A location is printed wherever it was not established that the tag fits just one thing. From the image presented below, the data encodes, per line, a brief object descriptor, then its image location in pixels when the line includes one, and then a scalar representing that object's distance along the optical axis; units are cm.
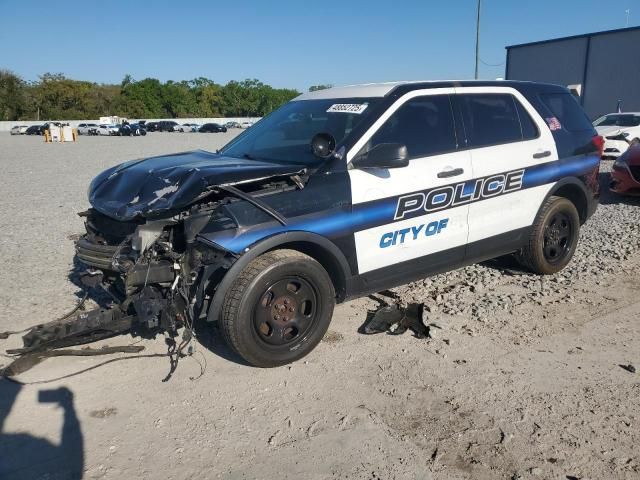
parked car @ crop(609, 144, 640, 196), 903
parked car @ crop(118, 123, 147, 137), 5338
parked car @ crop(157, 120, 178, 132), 6438
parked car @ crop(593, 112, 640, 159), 1395
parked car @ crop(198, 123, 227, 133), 6291
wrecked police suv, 352
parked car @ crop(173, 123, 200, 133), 6462
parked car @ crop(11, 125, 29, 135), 5794
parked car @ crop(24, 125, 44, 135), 5712
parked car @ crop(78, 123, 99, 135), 5647
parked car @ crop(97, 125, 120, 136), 5362
